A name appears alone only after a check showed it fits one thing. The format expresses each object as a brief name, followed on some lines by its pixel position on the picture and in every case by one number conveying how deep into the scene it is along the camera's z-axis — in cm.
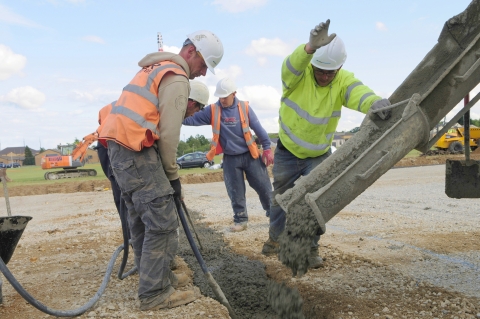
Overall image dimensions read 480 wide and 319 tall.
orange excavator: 2392
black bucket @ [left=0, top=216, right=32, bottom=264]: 331
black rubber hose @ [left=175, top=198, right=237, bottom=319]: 344
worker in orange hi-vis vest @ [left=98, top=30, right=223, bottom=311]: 314
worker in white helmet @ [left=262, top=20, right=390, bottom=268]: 400
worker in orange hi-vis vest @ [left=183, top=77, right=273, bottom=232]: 628
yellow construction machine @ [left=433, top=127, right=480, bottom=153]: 2375
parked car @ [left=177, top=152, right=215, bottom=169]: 3036
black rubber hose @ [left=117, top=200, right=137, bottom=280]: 397
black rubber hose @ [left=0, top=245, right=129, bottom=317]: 283
